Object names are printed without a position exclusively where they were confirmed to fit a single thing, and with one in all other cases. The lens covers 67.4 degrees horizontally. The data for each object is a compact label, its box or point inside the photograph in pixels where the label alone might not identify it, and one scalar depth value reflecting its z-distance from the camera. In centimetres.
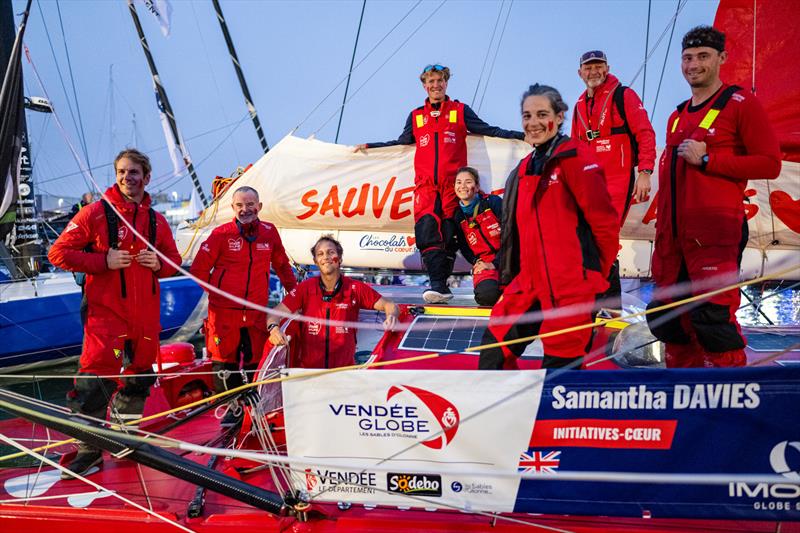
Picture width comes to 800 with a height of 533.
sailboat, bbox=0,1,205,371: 847
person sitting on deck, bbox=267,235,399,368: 382
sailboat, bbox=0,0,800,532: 230
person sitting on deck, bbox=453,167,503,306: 454
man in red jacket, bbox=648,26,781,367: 284
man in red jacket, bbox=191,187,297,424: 441
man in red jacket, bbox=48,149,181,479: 342
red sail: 475
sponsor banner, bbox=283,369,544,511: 246
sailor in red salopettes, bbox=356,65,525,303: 514
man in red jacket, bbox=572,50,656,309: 409
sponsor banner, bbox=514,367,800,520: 228
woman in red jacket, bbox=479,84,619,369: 260
